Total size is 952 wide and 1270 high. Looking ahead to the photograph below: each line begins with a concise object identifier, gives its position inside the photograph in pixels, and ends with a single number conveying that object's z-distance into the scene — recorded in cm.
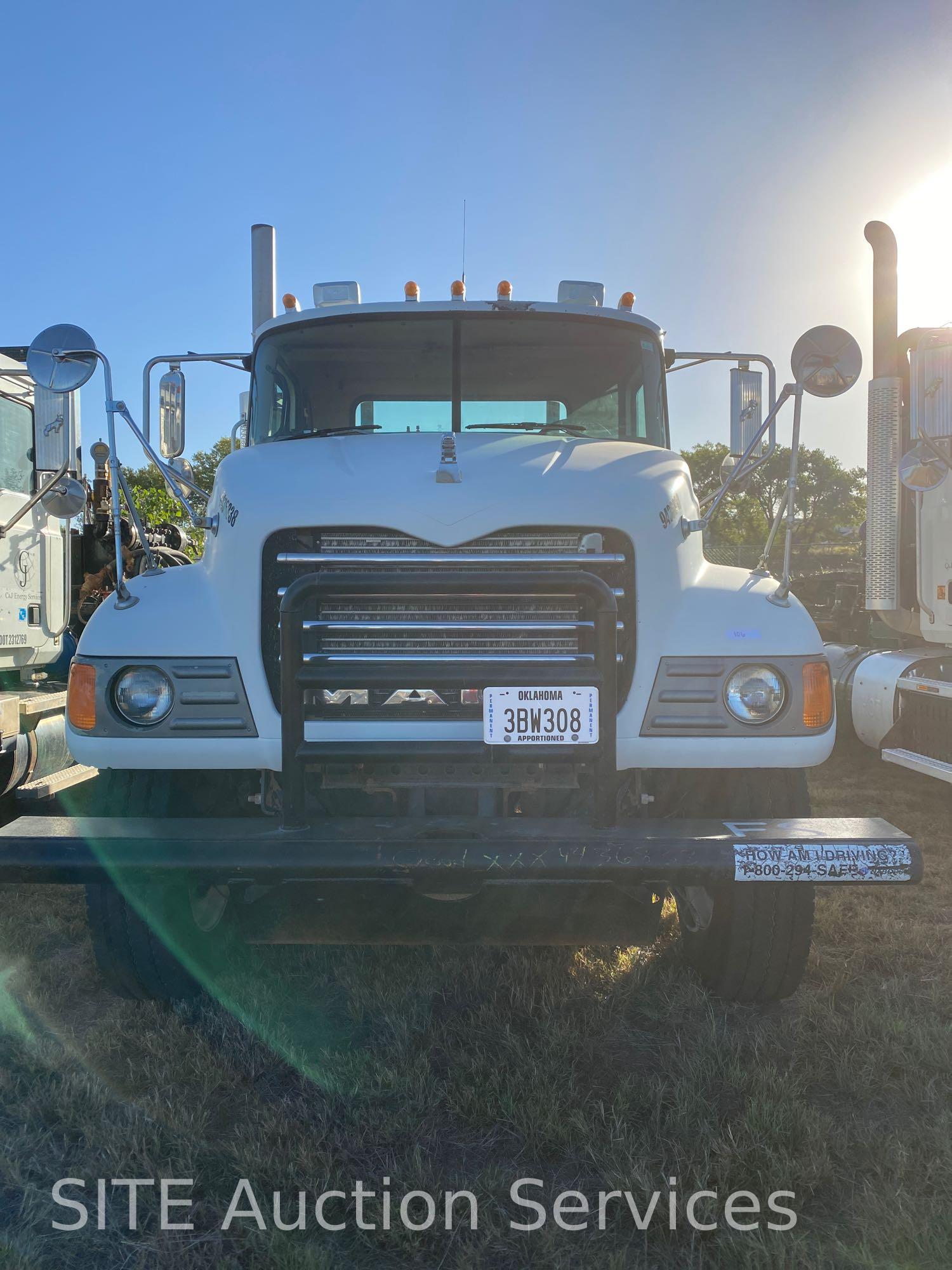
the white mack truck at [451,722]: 277
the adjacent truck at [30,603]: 543
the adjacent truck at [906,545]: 666
